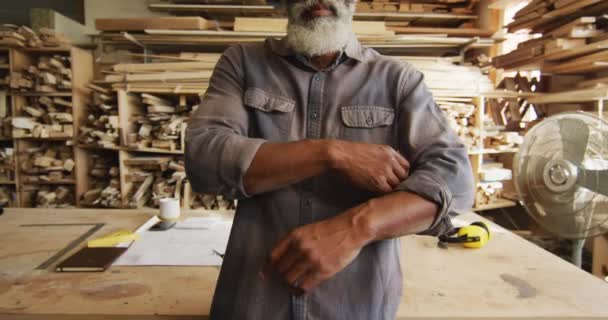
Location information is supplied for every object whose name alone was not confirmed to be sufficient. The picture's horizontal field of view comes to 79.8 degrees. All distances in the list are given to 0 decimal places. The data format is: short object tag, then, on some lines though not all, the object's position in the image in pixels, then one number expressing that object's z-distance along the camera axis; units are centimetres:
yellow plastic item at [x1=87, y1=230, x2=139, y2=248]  154
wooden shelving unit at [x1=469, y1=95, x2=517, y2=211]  374
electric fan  171
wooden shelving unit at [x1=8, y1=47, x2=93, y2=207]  395
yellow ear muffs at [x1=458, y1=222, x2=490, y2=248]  157
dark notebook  133
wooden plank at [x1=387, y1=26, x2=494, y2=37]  441
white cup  191
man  78
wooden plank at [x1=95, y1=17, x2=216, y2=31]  361
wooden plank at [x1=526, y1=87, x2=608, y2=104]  255
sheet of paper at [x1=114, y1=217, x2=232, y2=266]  140
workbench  107
